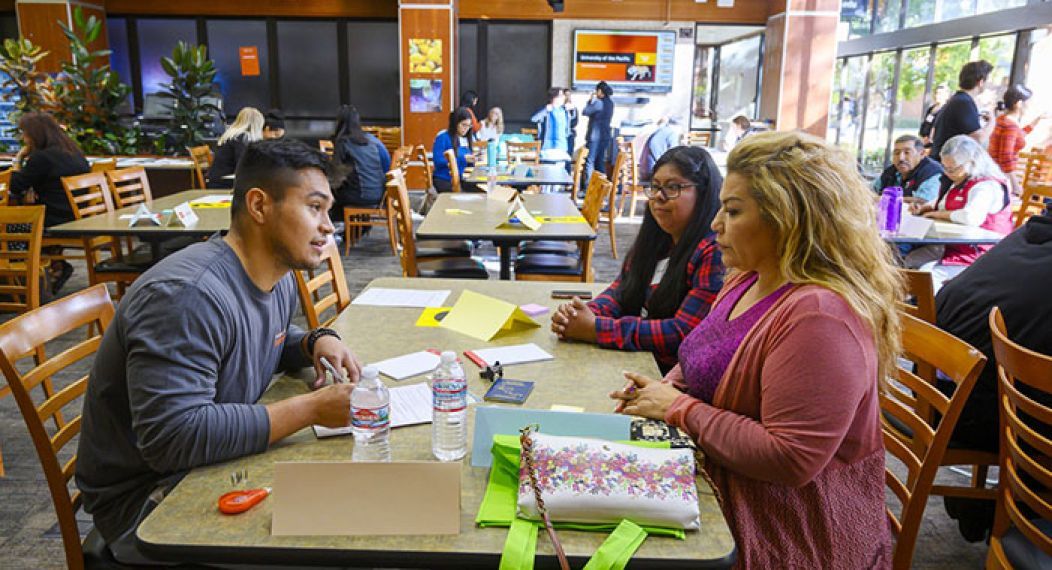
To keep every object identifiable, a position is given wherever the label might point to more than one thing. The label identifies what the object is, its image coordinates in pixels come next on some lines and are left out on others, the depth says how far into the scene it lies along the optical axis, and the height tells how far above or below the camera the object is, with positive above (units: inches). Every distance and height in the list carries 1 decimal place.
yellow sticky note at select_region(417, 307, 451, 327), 85.2 -23.7
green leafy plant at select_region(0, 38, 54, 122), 292.0 +13.0
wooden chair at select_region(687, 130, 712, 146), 422.3 -9.7
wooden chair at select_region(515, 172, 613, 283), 161.0 -32.6
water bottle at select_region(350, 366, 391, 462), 52.1 -21.4
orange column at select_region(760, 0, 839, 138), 411.2 +34.5
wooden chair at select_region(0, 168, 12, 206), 185.5 -20.8
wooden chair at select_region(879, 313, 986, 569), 59.5 -25.8
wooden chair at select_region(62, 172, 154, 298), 153.3 -31.9
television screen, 432.5 +36.1
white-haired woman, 159.6 -15.8
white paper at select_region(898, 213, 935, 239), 147.3 -20.2
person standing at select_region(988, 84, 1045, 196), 247.0 -3.0
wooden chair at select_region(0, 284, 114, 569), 58.1 -21.9
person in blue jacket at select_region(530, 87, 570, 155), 361.7 -2.6
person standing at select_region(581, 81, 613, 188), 382.9 -3.0
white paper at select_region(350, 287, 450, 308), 93.0 -23.4
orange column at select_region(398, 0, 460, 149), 388.5 +26.9
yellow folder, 82.1 -22.8
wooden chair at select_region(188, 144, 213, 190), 256.5 -17.6
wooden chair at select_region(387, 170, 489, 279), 156.3 -32.3
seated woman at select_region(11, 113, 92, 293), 189.5 -14.8
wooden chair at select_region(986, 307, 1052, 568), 55.8 -26.6
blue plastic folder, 52.4 -21.9
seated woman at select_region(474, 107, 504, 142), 314.8 -4.1
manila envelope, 43.7 -22.7
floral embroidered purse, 44.1 -22.1
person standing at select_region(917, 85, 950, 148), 280.2 +4.6
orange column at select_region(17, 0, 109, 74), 388.2 +45.5
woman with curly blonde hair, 48.3 -16.6
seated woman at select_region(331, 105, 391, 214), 244.7 -15.5
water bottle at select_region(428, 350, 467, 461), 53.9 -22.4
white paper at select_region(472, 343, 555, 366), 74.1 -24.0
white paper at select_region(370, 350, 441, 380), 69.8 -24.0
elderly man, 185.9 -11.4
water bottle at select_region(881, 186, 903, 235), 148.6 -17.9
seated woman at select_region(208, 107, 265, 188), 234.5 -12.4
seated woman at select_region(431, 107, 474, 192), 269.6 -11.1
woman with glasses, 78.1 -17.8
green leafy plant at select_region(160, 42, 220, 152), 295.9 +7.5
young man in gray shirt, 50.1 -17.9
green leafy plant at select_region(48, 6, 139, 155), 293.0 +2.9
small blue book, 63.9 -24.1
